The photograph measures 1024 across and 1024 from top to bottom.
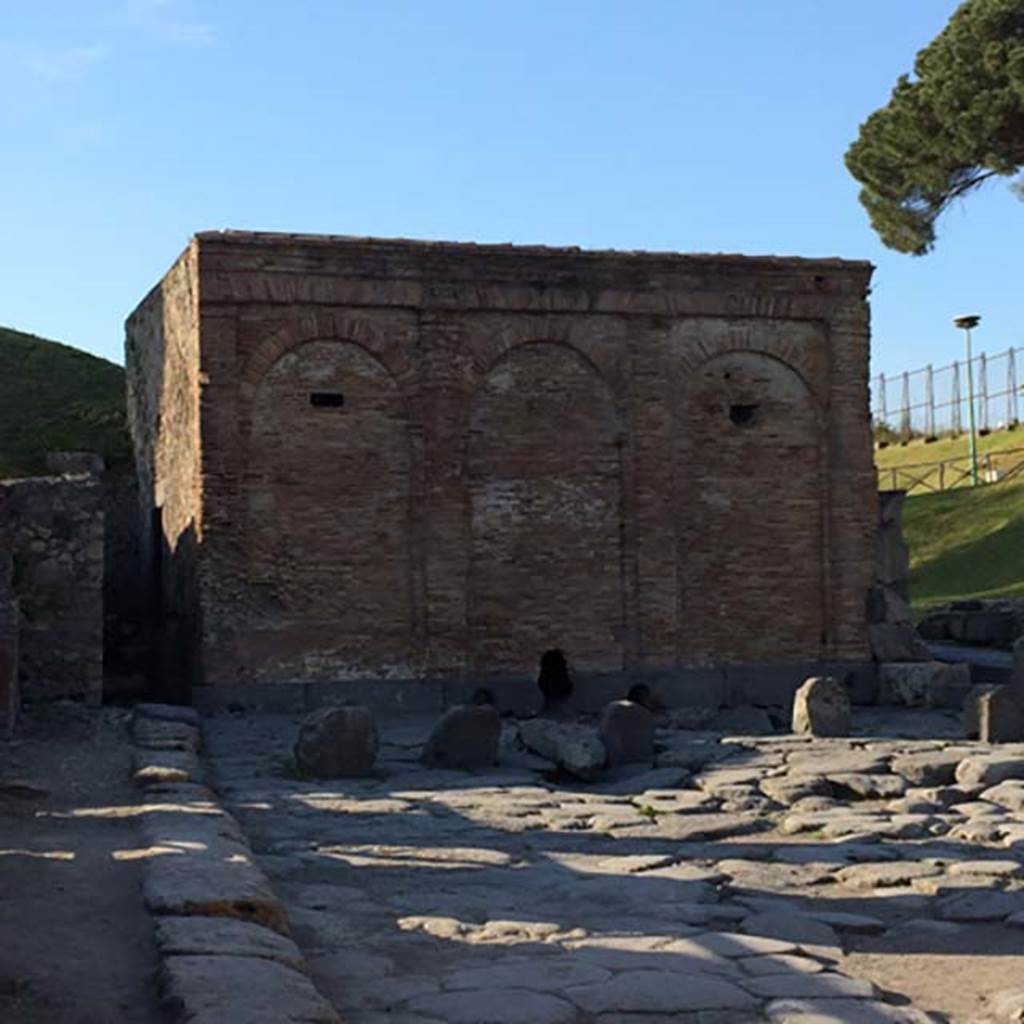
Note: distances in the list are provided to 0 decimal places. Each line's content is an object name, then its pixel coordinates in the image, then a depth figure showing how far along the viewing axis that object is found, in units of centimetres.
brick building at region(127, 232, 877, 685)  1528
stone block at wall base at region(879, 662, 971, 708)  1570
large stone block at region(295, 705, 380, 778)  1097
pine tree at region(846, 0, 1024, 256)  2406
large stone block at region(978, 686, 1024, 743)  1252
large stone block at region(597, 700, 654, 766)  1173
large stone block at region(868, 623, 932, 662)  1703
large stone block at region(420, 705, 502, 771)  1146
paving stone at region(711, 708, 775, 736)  1491
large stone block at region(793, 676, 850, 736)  1326
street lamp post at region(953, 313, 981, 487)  3800
